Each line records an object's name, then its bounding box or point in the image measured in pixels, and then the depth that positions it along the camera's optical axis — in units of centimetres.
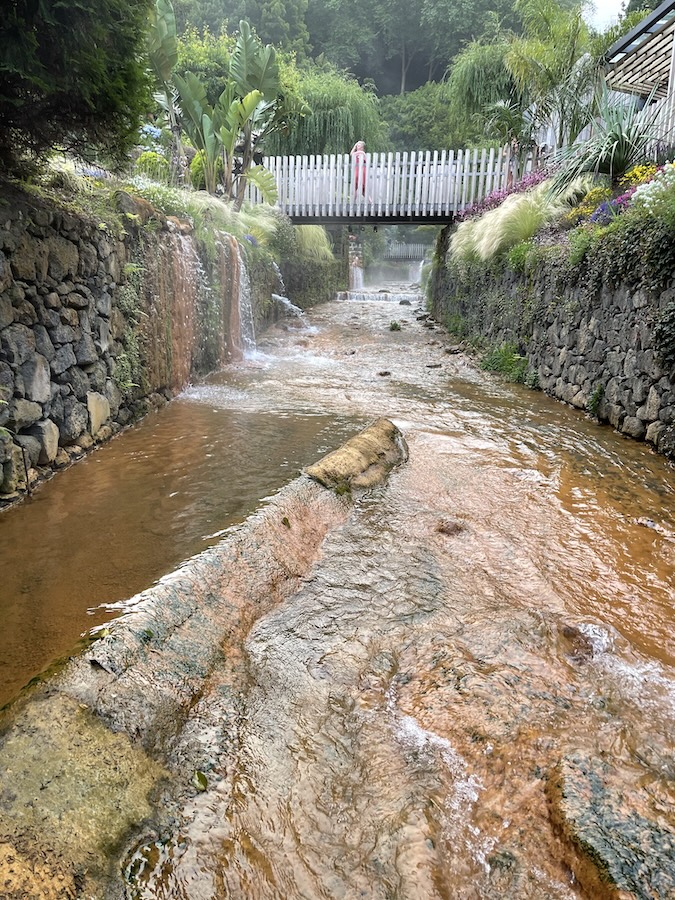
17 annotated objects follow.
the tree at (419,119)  2752
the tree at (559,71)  1048
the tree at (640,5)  1560
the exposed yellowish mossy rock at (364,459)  390
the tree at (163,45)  824
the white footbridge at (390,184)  1264
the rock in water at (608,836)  141
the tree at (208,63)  1789
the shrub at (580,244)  636
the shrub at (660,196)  482
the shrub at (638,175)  639
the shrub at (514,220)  838
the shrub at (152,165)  974
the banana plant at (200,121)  988
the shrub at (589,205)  735
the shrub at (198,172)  1222
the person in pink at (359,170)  1298
